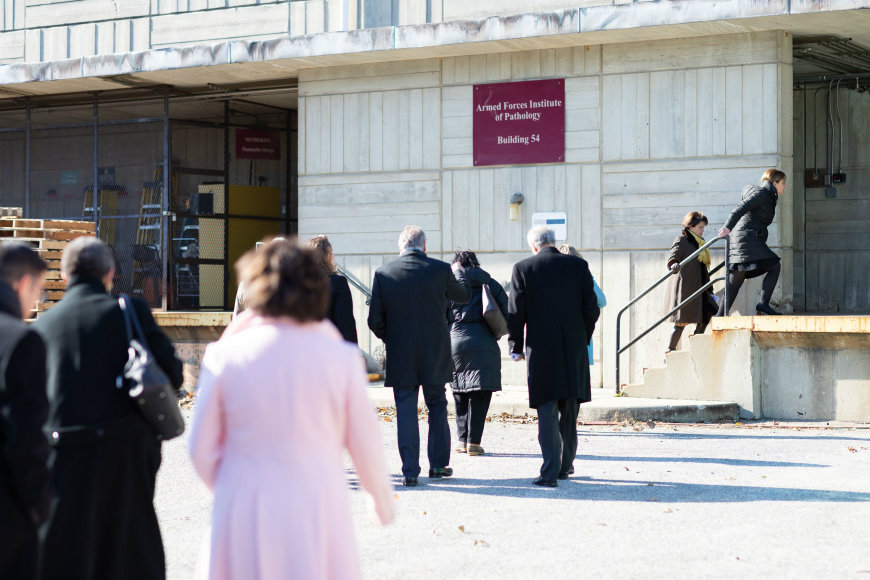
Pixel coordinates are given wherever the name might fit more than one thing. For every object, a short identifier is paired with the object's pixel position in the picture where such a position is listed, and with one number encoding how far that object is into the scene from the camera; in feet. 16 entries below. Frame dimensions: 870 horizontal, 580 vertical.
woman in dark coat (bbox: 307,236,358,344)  28.53
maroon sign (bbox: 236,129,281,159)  71.15
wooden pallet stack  53.47
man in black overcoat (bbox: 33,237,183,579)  15.15
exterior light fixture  54.90
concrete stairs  44.78
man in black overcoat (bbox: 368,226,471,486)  30.12
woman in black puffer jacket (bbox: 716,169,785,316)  45.52
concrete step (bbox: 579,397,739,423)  44.37
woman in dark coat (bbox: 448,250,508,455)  33.99
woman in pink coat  11.56
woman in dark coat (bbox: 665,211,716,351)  48.24
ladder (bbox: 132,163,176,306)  63.72
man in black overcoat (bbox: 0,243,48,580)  12.70
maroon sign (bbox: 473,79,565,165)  54.49
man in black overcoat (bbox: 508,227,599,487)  29.40
